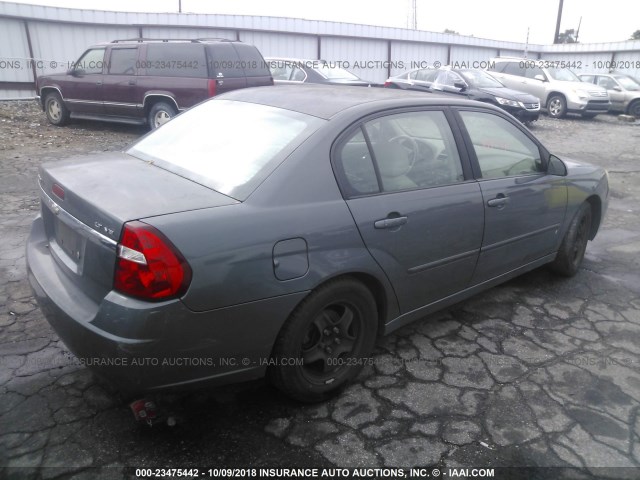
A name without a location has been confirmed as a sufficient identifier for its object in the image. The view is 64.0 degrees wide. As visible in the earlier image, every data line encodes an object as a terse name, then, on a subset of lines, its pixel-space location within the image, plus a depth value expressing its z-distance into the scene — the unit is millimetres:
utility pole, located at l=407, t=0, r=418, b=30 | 40656
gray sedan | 2135
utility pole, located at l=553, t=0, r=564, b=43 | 33844
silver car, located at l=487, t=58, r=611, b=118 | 16672
